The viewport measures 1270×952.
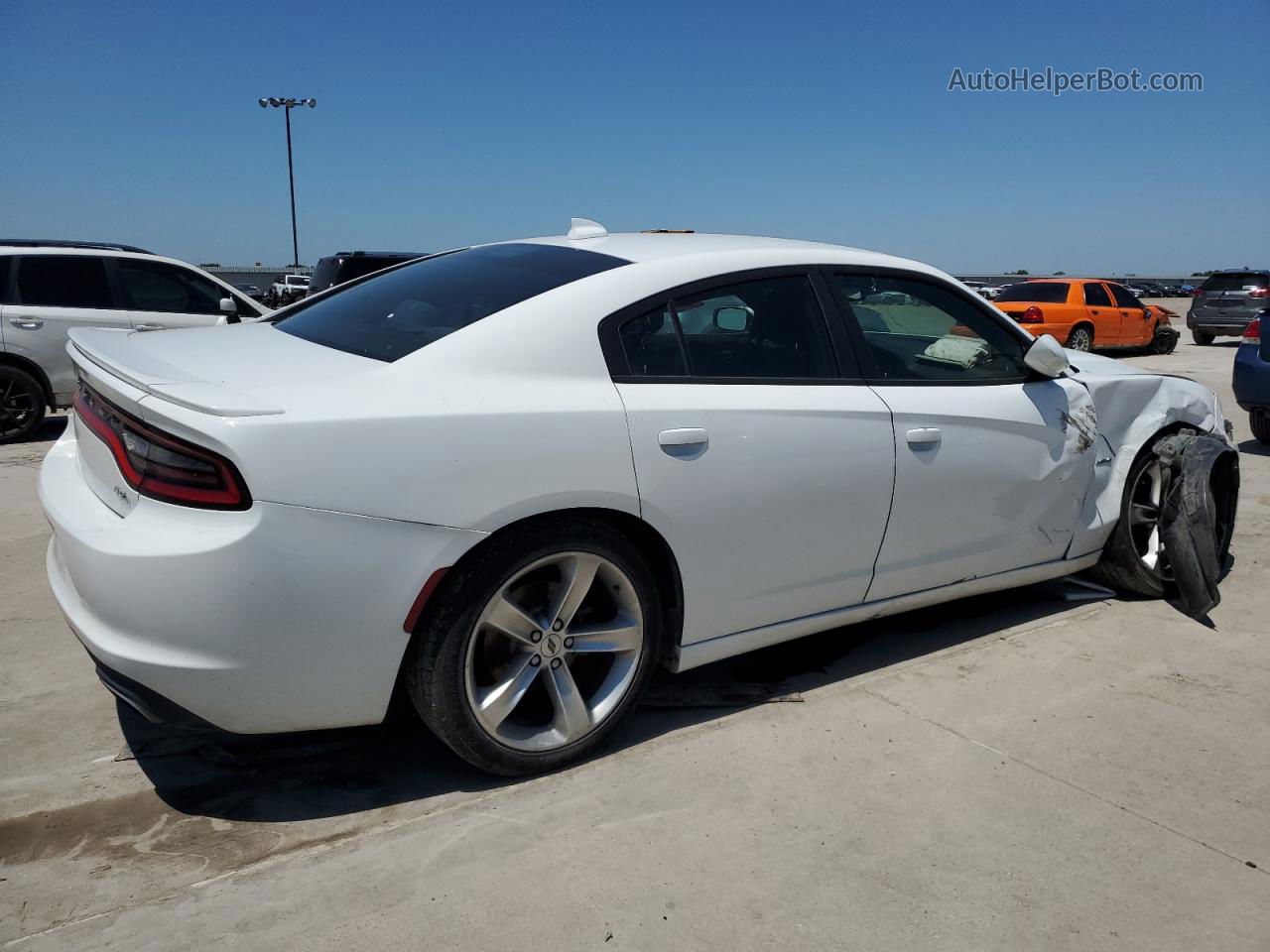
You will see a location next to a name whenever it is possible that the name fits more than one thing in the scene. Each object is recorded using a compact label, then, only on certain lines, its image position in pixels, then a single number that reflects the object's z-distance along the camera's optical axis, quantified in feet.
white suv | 27.14
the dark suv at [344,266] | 47.39
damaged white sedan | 7.44
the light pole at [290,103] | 120.78
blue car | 25.20
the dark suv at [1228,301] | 68.03
